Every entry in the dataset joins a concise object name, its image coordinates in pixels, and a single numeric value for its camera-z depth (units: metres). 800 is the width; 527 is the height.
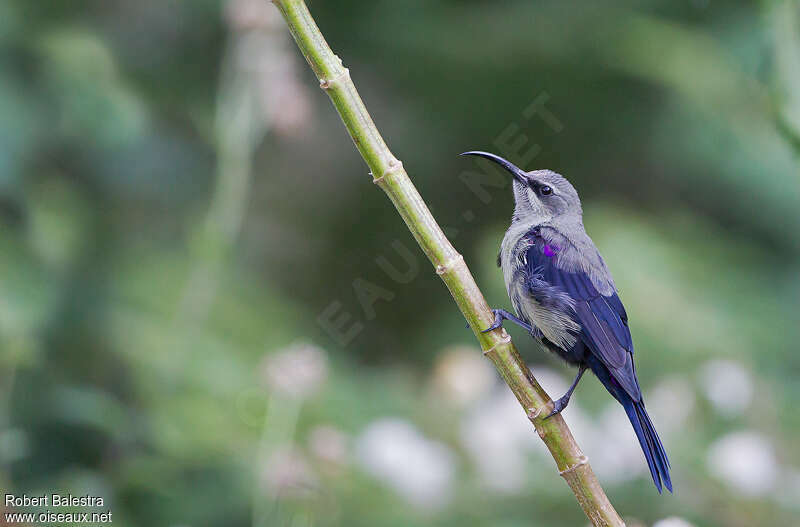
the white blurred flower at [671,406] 5.25
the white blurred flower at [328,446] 3.79
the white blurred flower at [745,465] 4.70
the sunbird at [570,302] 3.39
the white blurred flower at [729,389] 5.29
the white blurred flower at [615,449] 4.97
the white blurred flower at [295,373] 3.93
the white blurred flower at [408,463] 4.81
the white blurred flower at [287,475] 3.71
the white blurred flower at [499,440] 4.95
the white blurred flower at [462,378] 5.55
